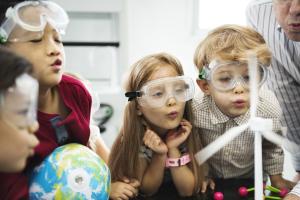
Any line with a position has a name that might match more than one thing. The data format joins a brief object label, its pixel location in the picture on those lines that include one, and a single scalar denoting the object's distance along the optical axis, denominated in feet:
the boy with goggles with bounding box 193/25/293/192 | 4.06
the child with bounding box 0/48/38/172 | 2.69
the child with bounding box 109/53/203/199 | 4.12
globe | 3.43
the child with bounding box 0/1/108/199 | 3.32
